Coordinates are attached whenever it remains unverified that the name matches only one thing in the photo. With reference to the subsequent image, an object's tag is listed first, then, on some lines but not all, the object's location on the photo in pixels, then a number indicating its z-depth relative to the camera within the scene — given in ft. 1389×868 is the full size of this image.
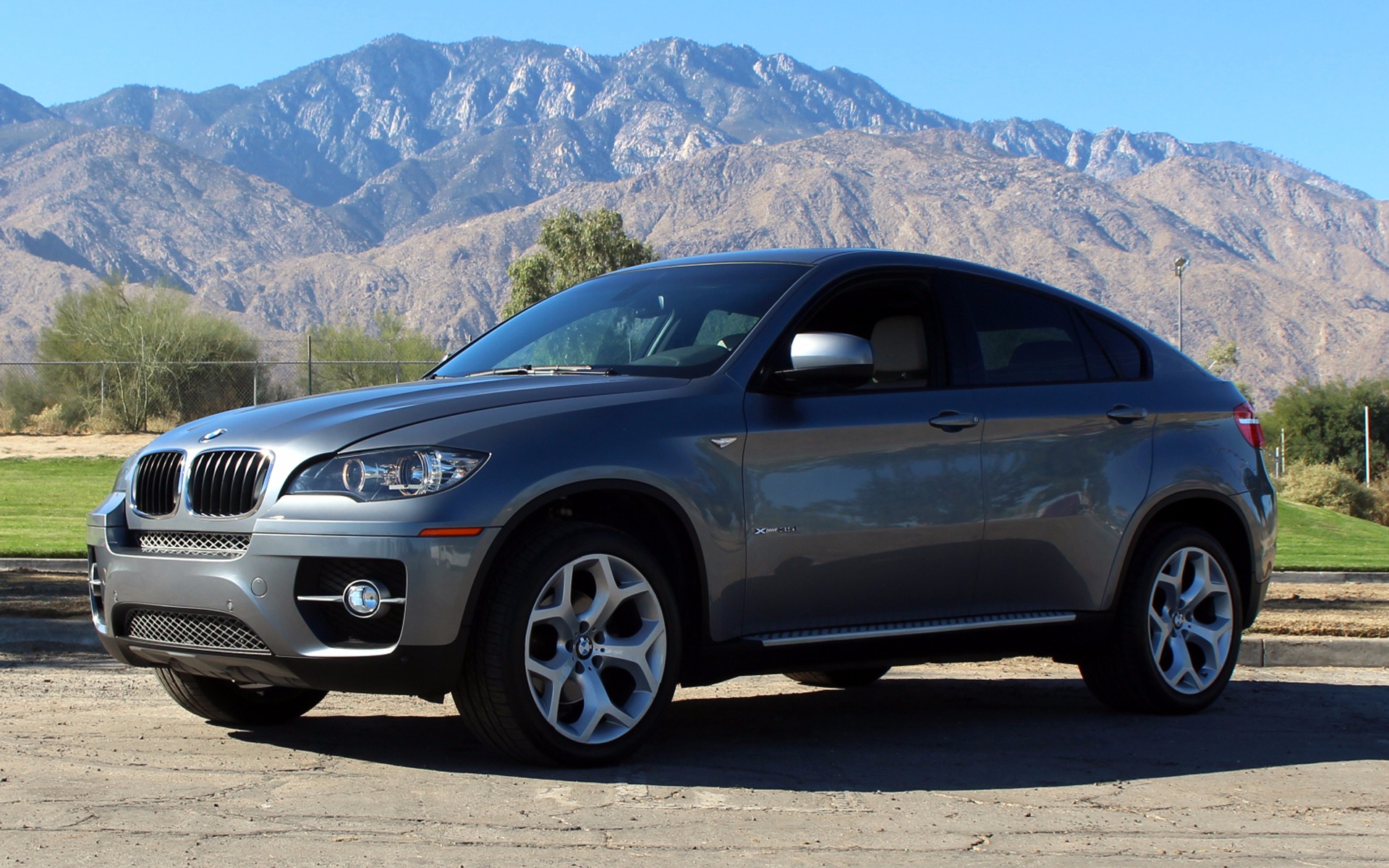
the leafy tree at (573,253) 226.99
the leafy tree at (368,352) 135.95
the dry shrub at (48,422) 123.24
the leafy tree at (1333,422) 247.50
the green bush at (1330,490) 165.68
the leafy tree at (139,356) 124.06
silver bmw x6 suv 16.08
